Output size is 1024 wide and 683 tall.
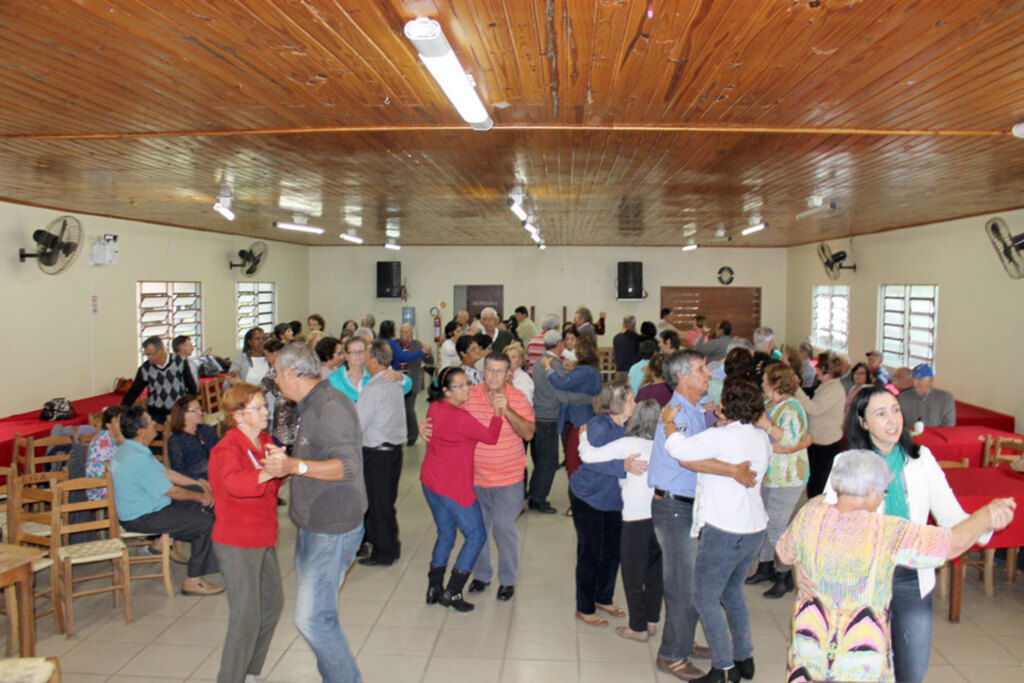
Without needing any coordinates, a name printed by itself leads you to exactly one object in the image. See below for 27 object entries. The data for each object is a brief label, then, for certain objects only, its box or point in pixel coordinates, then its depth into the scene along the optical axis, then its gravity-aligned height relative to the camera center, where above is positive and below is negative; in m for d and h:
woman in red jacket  3.29 -1.03
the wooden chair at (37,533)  4.45 -1.46
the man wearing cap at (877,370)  7.90 -0.75
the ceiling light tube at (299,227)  10.28 +1.04
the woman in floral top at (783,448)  4.45 -0.88
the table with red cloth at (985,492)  4.42 -1.18
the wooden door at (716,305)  16.69 -0.08
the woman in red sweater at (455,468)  4.39 -1.03
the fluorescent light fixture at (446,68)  2.53 +0.90
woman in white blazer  2.74 -0.75
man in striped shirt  4.59 -1.03
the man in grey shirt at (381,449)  5.10 -1.08
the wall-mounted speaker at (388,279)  16.38 +0.44
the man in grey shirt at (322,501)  3.26 -0.90
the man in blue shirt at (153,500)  4.89 -1.37
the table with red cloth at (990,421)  8.15 -1.30
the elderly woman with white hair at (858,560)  2.41 -0.84
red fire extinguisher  16.55 -0.46
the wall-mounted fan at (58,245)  8.09 +0.57
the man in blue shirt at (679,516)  3.70 -1.08
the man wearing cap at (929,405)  7.08 -0.98
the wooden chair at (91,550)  4.50 -1.59
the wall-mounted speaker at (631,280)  16.20 +0.46
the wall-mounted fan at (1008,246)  7.68 +0.60
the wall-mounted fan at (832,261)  12.88 +0.74
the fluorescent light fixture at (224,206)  7.21 +0.91
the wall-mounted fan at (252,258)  13.14 +0.71
